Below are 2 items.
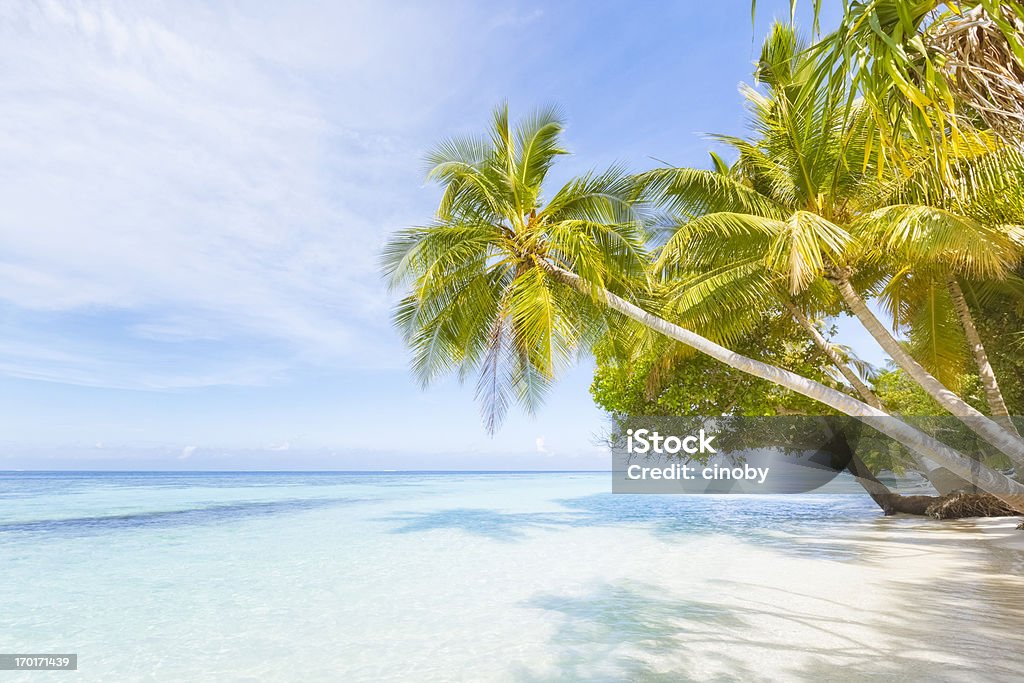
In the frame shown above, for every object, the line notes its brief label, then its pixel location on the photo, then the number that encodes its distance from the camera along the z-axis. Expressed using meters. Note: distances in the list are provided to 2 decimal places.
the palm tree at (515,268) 7.12
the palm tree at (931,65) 2.15
